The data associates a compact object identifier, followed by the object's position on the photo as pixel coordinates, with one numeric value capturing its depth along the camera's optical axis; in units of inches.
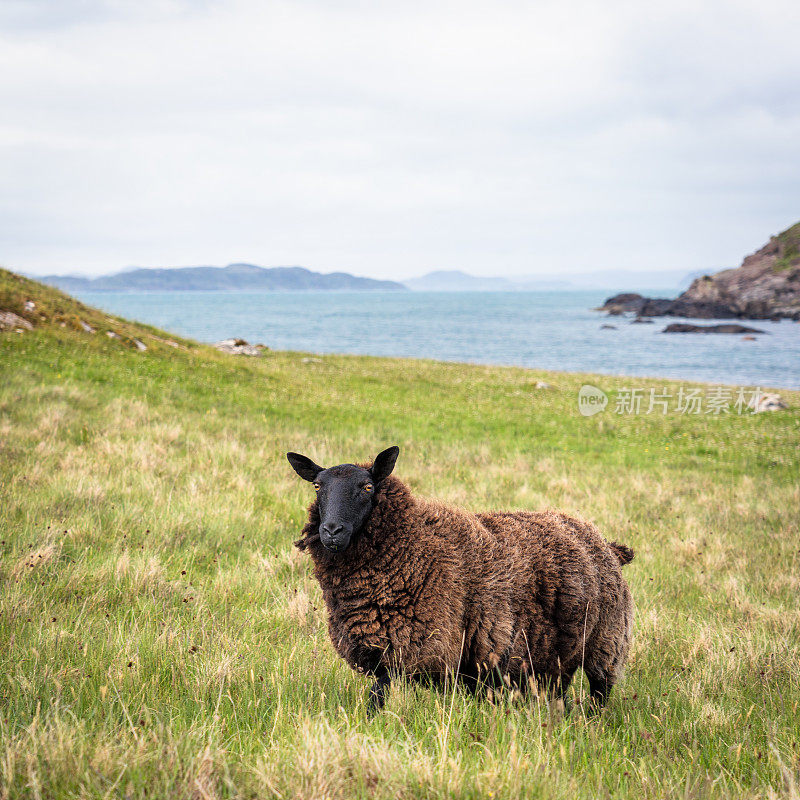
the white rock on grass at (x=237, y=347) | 1449.3
